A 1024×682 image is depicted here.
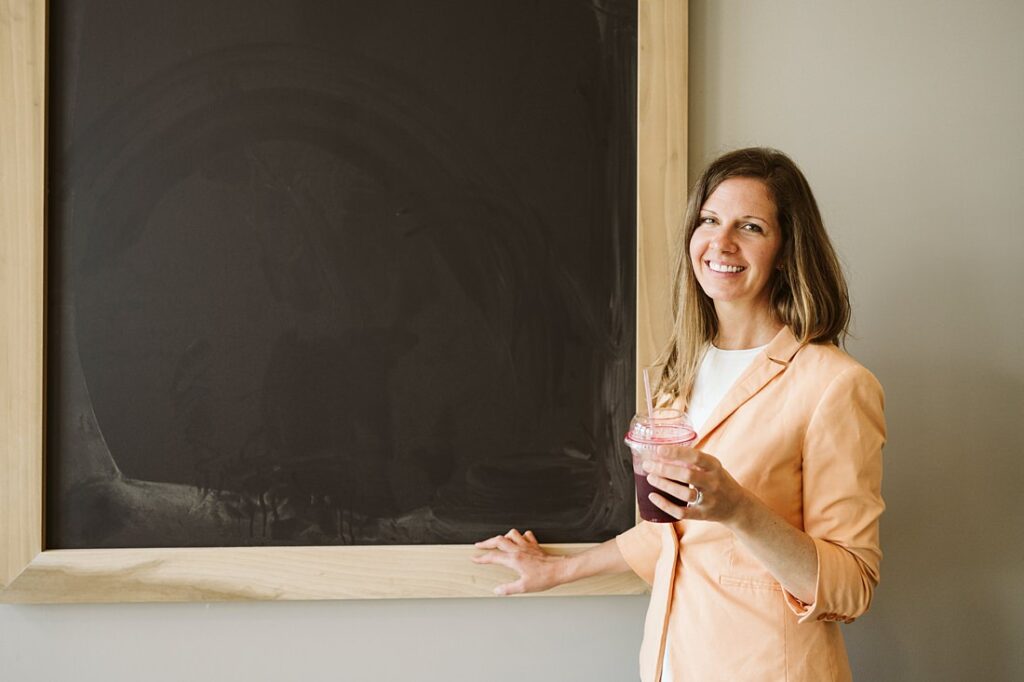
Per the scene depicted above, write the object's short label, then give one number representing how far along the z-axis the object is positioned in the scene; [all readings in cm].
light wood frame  143
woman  105
